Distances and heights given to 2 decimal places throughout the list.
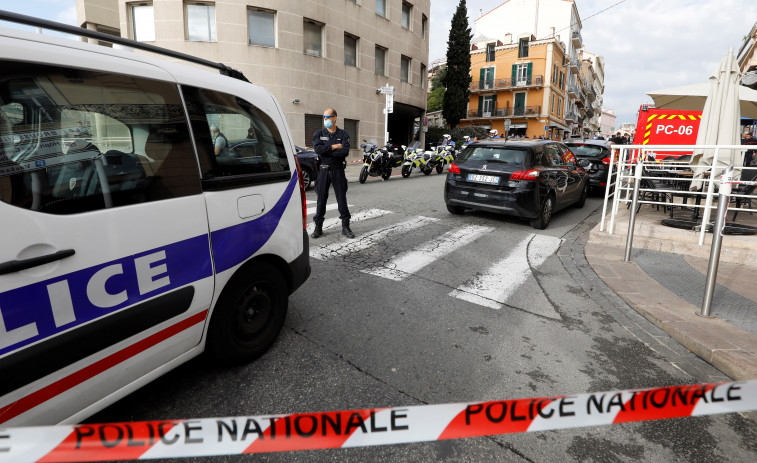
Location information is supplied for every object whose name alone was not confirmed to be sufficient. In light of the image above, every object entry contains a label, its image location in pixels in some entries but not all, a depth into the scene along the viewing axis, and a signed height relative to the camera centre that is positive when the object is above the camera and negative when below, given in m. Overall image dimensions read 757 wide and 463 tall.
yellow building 44.19 +6.72
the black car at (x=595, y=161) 11.34 -0.26
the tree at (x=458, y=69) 36.12 +6.55
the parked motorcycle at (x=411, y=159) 15.23 -0.40
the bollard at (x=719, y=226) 3.53 -0.59
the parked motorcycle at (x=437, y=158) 16.59 -0.40
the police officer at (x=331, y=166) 6.13 -0.28
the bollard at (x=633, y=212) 5.26 -0.74
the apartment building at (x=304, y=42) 17.62 +4.49
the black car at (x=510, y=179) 7.07 -0.50
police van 1.61 -0.35
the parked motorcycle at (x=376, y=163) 13.24 -0.50
